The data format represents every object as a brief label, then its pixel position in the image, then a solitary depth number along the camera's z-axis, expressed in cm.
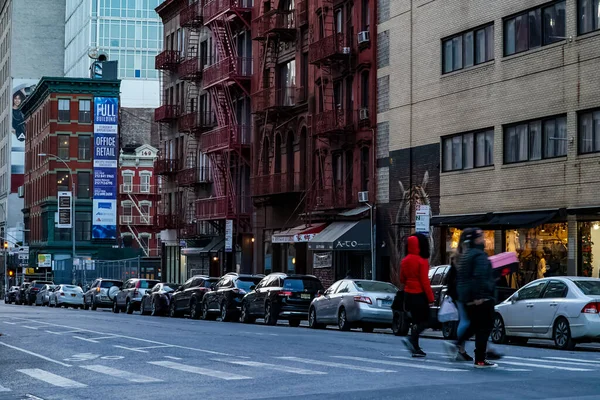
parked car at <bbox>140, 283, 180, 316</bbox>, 4712
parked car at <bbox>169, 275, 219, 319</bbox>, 4328
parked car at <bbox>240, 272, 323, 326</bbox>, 3631
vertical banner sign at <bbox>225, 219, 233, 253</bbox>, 4562
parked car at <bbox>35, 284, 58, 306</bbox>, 6850
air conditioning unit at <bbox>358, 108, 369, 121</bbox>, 4591
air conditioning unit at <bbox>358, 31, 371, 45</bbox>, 4550
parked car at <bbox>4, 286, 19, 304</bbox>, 8059
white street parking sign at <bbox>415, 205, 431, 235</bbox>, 3120
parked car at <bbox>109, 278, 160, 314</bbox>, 5169
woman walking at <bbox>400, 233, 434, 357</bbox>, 1784
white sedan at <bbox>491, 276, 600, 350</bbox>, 2267
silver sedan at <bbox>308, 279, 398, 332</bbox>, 3102
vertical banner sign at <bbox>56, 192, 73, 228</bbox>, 9694
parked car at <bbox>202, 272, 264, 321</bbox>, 3978
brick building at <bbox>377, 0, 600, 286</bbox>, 3350
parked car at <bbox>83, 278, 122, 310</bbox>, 5800
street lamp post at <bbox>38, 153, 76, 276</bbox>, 9515
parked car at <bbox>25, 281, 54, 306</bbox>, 7462
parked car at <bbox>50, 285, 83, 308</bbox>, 6372
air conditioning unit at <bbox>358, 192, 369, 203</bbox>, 4553
